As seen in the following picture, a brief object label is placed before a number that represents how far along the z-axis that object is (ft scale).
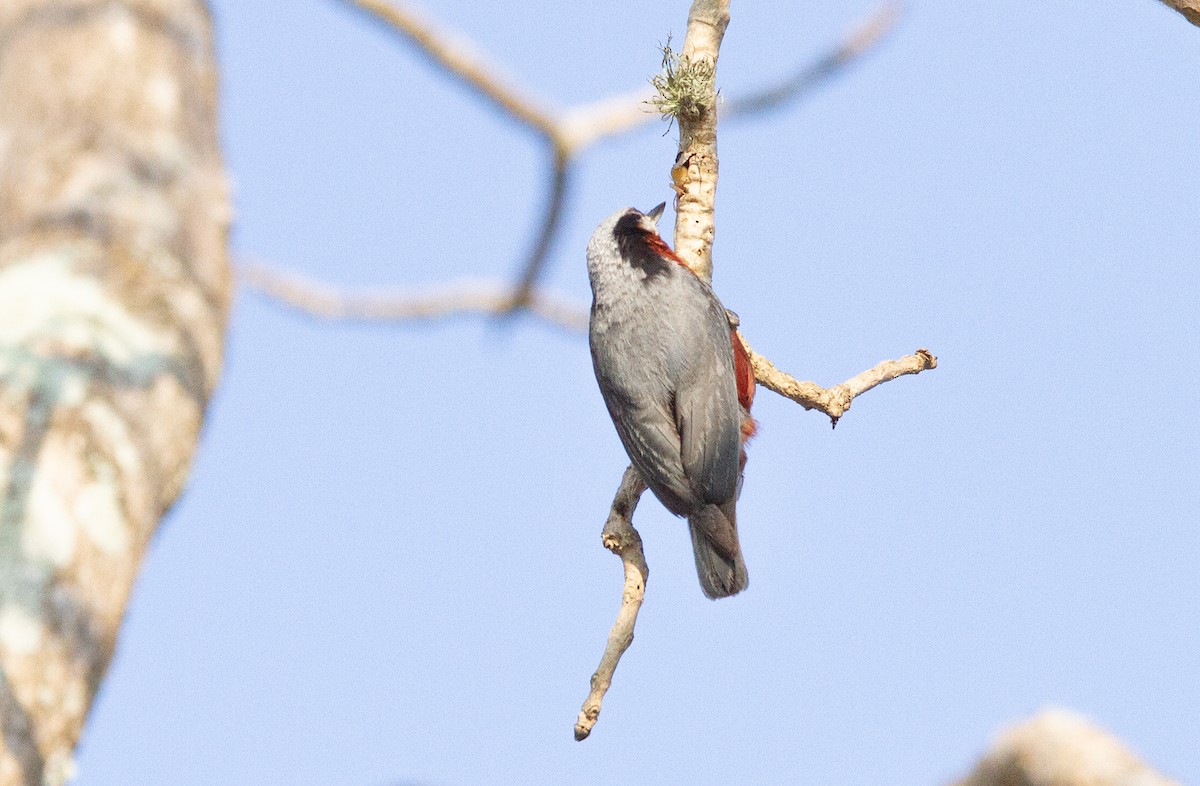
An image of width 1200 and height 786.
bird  32.83
